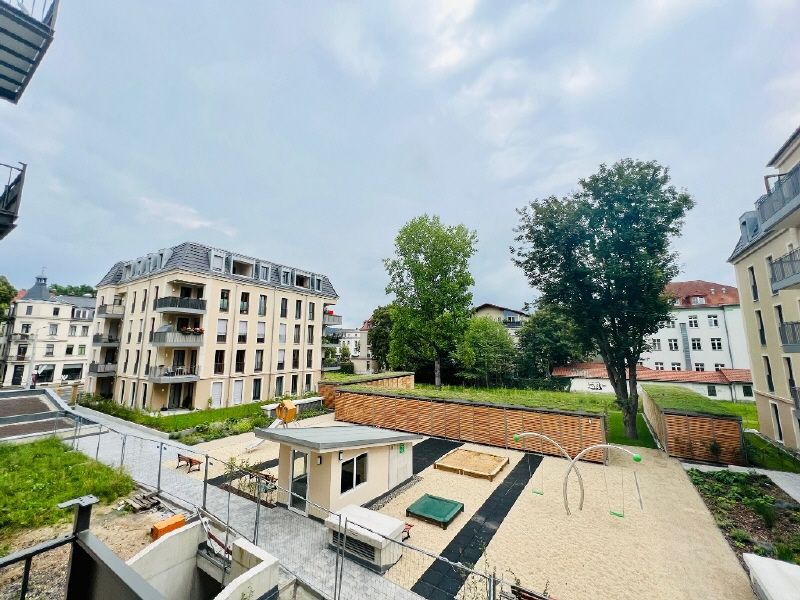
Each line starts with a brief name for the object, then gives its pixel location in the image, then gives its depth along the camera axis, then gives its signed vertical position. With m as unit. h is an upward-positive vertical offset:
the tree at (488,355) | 41.22 -0.29
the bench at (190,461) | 13.27 -4.17
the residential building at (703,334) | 40.59 +2.27
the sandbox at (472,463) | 13.73 -4.59
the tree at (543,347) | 42.72 +0.69
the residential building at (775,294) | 14.16 +2.99
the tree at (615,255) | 17.80 +5.16
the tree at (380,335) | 57.31 +2.89
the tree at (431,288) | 32.66 +6.18
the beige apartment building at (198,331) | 27.86 +1.86
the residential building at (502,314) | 57.41 +6.45
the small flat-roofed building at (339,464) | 10.15 -3.54
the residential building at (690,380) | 35.28 -2.93
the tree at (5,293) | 37.31 +6.33
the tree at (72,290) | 68.57 +12.47
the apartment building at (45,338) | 45.22 +1.80
